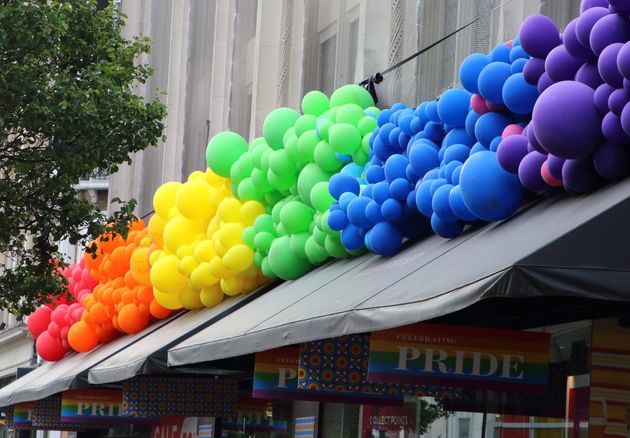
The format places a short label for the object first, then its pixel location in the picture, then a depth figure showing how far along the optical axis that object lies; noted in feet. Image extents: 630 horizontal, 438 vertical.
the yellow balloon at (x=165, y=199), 69.41
